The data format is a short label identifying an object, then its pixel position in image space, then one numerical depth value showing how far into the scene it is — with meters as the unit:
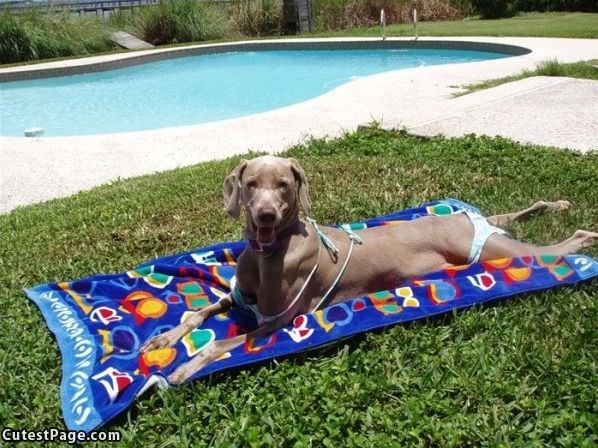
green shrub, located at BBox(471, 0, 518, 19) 28.03
